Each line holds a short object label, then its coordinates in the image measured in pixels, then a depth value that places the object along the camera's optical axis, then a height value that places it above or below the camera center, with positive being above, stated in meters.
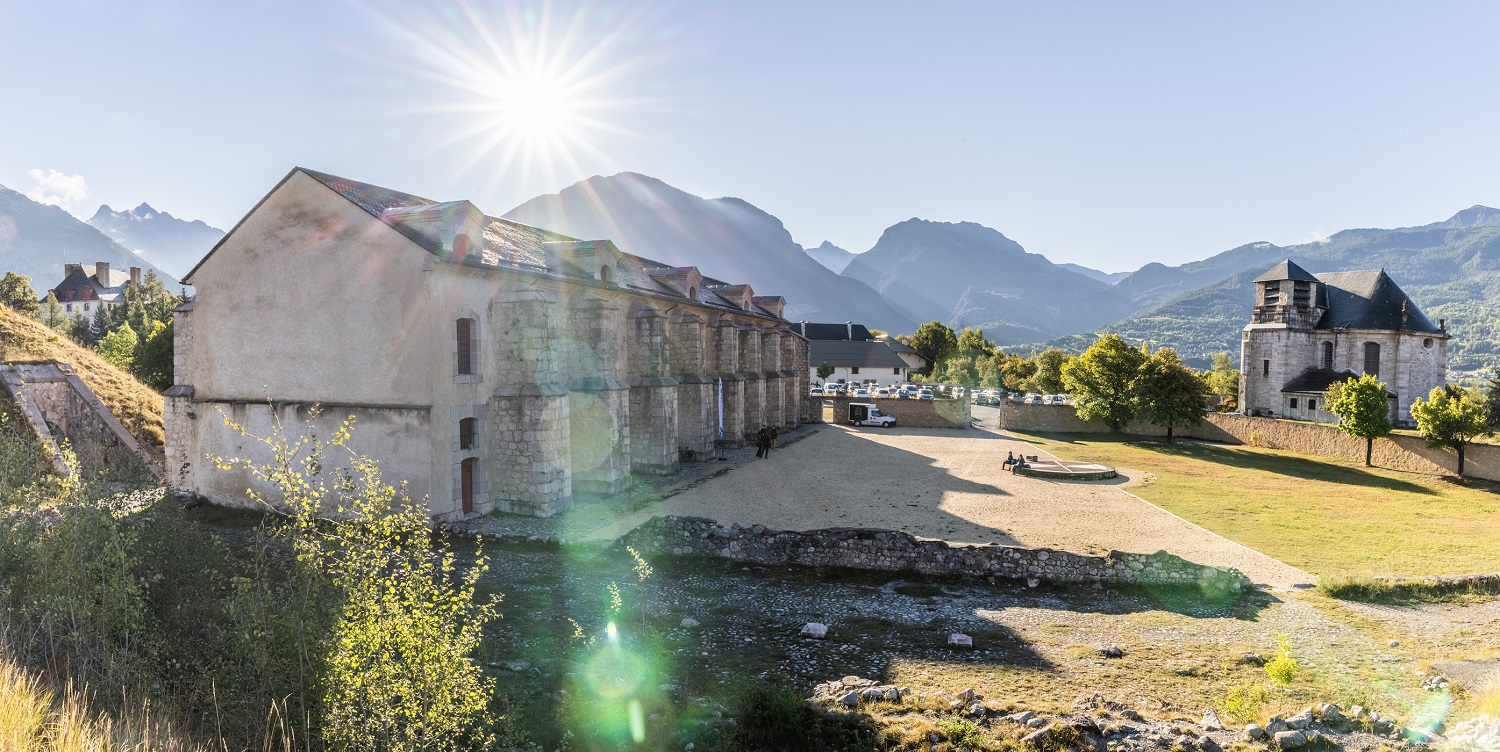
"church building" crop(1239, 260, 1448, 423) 51.06 +2.13
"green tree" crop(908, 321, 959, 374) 107.88 +4.66
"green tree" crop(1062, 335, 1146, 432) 48.22 -0.68
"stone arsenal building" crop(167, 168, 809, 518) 22.23 +0.80
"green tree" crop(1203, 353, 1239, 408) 75.47 -1.34
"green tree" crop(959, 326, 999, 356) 104.71 +4.60
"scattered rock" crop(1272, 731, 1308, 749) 8.86 -4.78
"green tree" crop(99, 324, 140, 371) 52.62 +2.36
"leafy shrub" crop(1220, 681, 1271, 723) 9.87 -4.94
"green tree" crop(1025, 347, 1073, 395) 79.00 -0.04
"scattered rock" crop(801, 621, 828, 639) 13.65 -5.16
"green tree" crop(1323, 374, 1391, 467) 36.84 -2.10
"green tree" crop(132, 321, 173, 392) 43.81 +0.97
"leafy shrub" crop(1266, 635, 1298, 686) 10.61 -4.64
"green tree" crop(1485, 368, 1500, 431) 51.25 -2.69
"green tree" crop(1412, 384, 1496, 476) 33.16 -2.49
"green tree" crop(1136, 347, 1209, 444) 46.25 -1.58
